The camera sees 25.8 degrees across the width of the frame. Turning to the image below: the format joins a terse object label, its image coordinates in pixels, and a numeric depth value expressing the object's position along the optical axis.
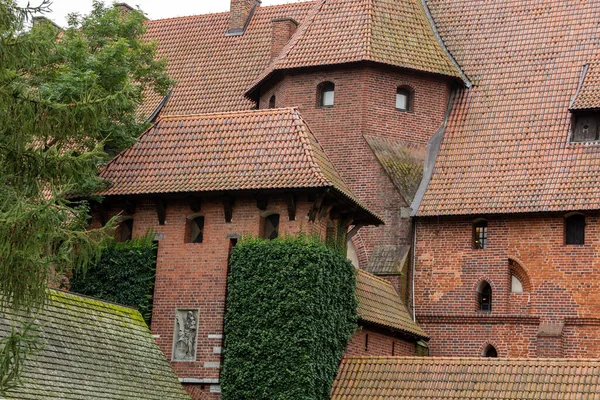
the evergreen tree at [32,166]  15.85
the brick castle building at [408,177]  26.73
